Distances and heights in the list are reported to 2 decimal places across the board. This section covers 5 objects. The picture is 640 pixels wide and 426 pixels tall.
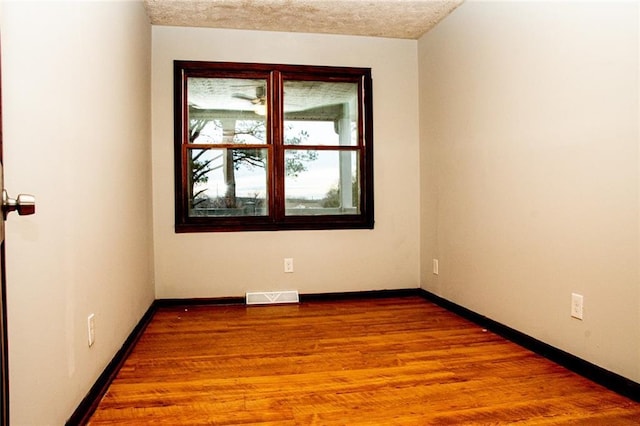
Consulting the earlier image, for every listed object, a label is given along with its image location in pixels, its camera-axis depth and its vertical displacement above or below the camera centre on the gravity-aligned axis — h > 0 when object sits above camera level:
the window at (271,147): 3.80 +0.50
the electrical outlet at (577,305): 2.22 -0.52
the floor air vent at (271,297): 3.82 -0.79
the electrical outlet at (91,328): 1.90 -0.52
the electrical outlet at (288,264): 3.90 -0.52
